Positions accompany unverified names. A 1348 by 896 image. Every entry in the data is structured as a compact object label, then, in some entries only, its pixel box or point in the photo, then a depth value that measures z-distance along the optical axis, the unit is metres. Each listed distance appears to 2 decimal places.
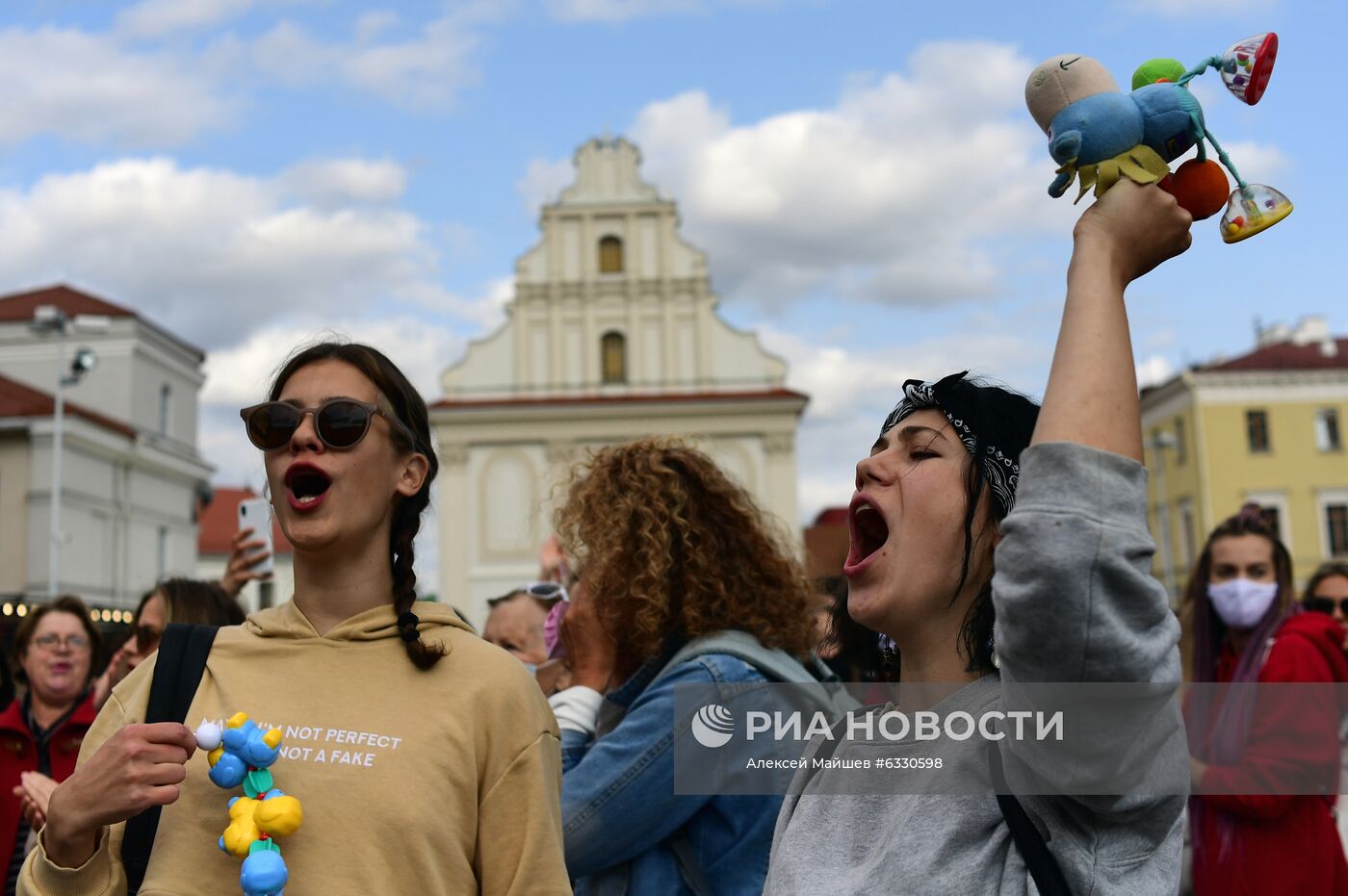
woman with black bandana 1.18
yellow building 47.88
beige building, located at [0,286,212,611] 37.22
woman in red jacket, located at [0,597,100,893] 4.41
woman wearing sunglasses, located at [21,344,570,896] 1.90
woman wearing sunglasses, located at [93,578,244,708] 3.88
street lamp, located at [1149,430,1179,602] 50.41
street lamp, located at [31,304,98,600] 20.58
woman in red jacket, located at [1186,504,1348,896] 3.74
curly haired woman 2.66
